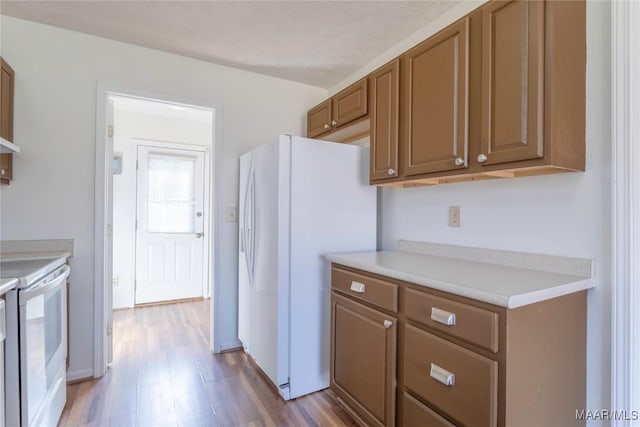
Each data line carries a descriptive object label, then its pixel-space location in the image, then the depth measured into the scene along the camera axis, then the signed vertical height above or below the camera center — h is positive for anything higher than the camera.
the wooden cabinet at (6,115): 1.89 +0.58
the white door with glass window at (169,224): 3.93 -0.15
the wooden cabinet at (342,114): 2.24 +0.78
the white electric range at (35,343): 1.29 -0.59
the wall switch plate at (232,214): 2.73 -0.01
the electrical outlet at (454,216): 1.87 +0.00
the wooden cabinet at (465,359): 1.07 -0.55
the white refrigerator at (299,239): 2.02 -0.17
